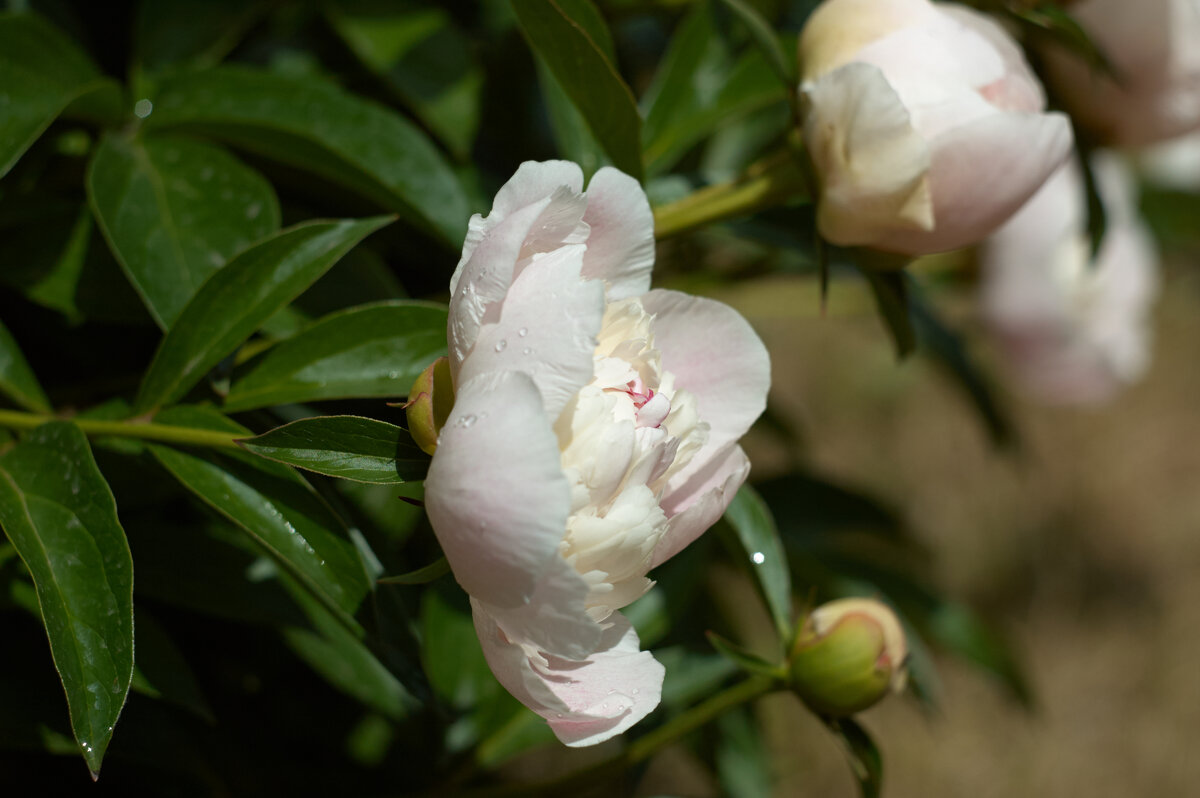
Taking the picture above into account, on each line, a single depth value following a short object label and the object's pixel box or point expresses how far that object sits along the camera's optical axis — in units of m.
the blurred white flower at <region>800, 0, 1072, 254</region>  0.92
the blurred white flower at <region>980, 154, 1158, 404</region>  1.50
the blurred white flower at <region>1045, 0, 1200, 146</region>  1.06
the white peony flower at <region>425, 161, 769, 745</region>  0.84
